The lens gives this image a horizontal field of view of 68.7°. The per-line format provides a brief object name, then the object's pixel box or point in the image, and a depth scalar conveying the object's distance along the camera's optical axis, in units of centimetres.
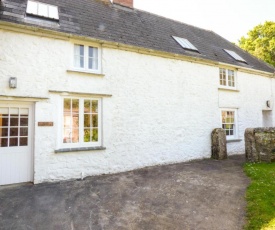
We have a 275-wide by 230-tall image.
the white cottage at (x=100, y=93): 646
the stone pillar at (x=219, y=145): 994
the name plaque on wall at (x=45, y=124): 659
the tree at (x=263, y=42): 2312
